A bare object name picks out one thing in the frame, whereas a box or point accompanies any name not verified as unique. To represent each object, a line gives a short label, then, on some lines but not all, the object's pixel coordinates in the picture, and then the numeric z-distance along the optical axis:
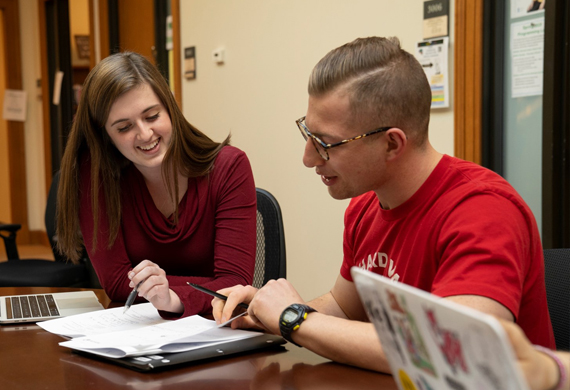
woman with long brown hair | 1.67
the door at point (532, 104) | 2.06
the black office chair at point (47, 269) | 2.88
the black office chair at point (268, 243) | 1.89
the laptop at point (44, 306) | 1.39
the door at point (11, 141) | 6.98
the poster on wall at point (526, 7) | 2.18
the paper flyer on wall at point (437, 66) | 2.49
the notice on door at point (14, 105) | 6.98
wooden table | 0.92
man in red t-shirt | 0.98
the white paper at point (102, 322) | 1.23
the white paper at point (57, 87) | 6.06
